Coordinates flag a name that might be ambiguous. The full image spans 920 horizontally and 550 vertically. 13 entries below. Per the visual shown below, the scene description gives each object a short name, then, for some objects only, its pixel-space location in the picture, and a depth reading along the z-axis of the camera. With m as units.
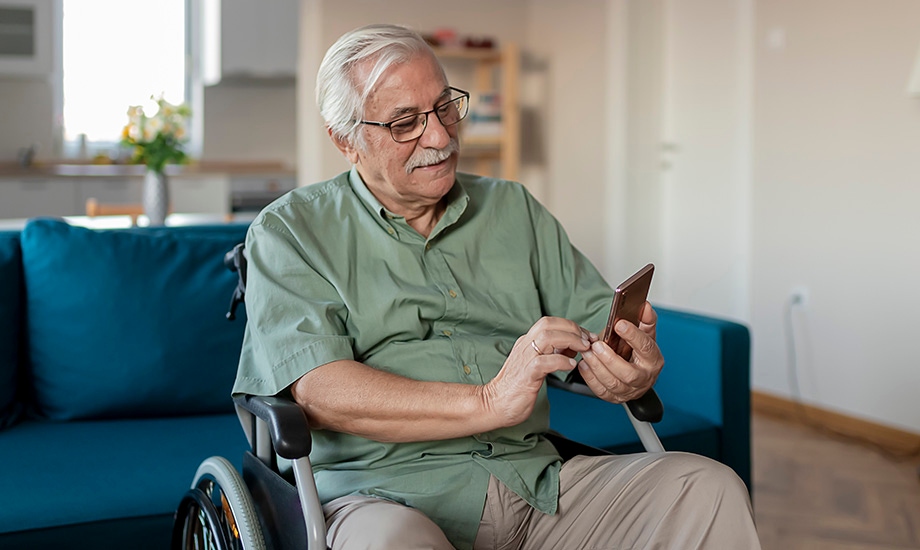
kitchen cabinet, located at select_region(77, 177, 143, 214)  6.30
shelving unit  5.48
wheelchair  1.30
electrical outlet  4.05
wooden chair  3.87
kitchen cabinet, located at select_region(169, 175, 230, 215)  6.57
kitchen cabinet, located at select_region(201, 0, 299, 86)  6.69
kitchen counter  6.27
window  6.85
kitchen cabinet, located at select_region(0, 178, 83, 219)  6.15
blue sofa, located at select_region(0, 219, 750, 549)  2.19
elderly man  1.37
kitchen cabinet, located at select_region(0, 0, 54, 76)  6.33
